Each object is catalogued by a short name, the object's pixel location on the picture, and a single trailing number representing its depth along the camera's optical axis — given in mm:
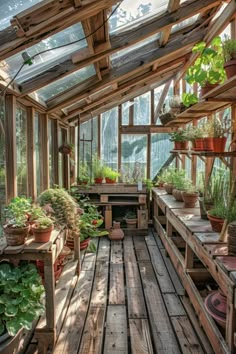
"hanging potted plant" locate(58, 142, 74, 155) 4426
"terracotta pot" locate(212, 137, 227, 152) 2699
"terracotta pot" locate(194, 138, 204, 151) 2992
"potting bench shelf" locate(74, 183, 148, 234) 5219
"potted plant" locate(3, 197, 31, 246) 2051
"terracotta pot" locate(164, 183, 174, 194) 4633
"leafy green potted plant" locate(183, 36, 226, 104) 2721
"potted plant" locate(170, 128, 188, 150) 4145
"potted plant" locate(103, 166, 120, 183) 5586
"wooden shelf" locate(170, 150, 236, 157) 2512
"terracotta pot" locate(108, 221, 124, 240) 4914
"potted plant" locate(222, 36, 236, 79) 2197
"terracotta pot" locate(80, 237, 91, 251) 4013
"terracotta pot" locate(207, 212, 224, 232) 2396
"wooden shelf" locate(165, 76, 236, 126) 2167
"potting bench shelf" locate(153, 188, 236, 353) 1652
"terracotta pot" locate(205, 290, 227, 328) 1924
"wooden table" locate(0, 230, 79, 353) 2014
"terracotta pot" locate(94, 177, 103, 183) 5586
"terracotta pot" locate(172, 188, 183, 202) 3918
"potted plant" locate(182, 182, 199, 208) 3477
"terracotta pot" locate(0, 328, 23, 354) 1702
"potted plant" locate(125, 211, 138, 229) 5256
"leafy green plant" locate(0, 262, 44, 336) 1739
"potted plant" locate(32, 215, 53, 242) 2139
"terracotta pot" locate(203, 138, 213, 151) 2795
